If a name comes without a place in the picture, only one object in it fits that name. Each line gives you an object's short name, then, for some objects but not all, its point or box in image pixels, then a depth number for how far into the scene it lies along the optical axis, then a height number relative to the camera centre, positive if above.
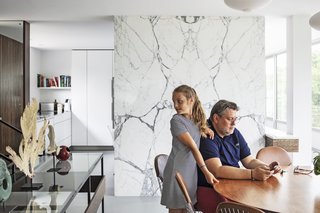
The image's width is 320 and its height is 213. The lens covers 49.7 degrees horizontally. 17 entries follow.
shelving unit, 8.74 +0.52
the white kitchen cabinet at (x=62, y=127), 7.43 -0.42
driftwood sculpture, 2.66 -0.28
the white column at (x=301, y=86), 4.80 +0.31
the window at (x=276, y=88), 9.01 +0.56
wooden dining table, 1.97 -0.54
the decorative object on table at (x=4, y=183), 2.23 -0.49
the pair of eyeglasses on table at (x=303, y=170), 2.86 -0.52
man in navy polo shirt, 2.55 -0.38
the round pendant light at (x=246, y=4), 2.43 +0.75
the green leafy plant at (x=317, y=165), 2.35 -0.39
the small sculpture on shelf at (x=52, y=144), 3.18 -0.33
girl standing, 2.65 -0.33
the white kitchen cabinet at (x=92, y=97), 8.70 +0.29
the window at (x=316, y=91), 7.18 +0.36
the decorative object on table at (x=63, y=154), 3.39 -0.45
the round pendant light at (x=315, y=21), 2.70 +0.69
